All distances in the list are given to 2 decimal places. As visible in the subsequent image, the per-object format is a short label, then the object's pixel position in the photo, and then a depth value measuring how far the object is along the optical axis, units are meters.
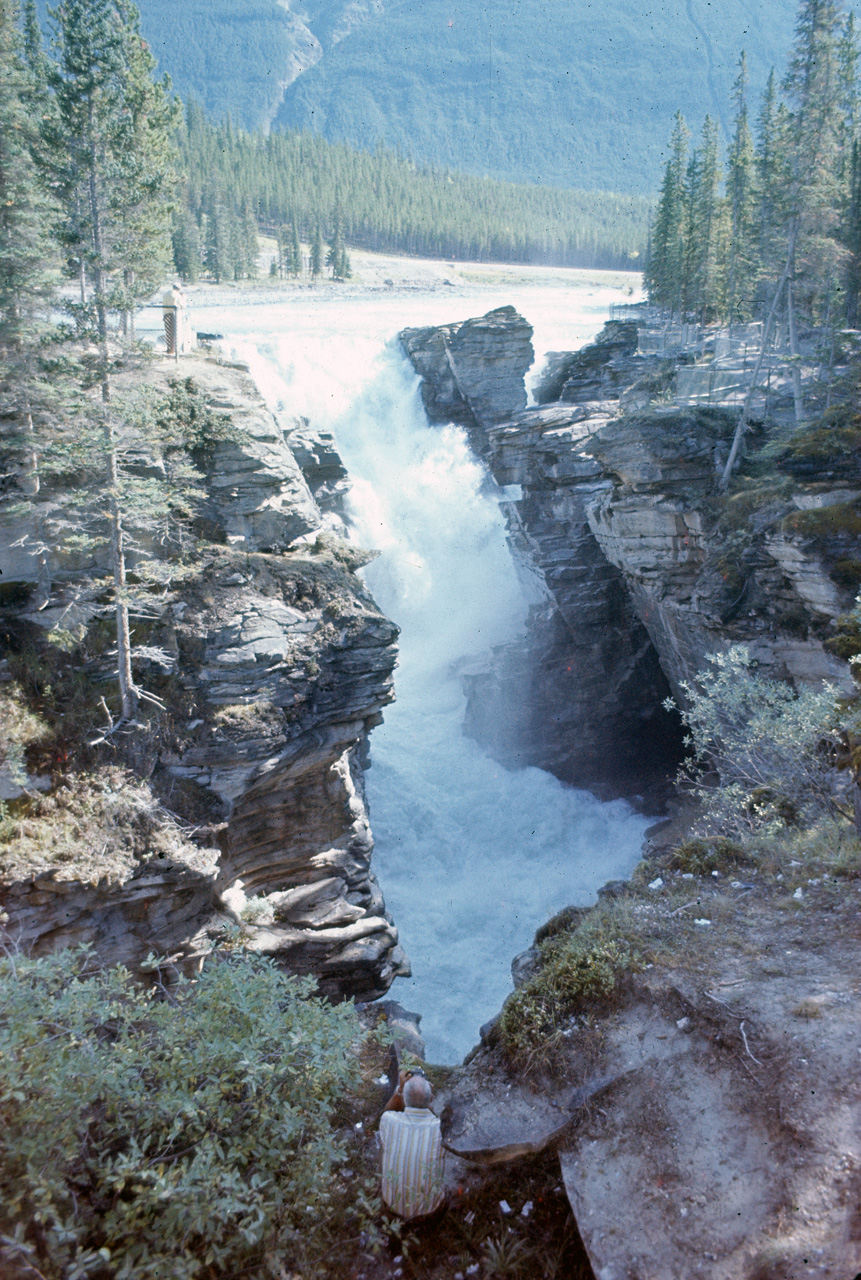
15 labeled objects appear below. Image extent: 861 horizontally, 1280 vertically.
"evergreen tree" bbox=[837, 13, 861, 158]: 22.28
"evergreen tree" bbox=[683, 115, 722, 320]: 38.06
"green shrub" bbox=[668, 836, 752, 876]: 10.27
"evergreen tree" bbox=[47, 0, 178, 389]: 12.65
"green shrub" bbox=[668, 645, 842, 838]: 12.48
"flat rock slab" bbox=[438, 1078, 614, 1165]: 6.00
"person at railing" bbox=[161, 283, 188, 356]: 19.17
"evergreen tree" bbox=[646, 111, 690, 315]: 40.91
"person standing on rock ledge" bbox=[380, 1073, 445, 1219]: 5.43
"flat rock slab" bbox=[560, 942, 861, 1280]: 4.58
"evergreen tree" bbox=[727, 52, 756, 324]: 36.25
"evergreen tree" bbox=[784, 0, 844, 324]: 22.06
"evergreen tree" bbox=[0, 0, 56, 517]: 13.95
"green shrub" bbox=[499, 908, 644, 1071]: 7.02
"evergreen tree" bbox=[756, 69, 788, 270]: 24.09
